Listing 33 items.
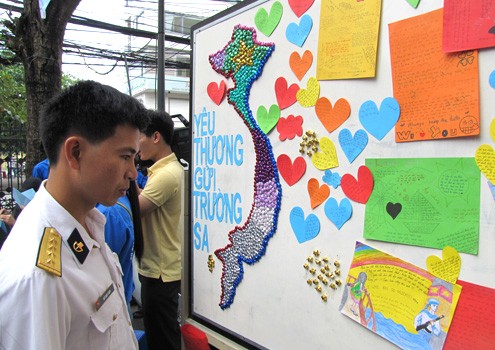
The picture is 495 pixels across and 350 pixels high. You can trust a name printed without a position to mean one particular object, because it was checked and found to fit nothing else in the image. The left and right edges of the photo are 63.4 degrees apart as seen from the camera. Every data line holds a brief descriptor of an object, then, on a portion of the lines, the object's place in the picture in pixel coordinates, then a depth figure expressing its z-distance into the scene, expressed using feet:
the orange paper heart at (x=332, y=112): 3.94
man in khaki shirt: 8.36
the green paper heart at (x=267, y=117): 4.68
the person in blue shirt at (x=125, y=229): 6.40
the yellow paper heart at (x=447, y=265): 3.16
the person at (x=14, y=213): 9.12
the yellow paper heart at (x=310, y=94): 4.20
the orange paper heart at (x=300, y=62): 4.28
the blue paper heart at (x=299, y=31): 4.28
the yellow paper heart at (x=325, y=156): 4.04
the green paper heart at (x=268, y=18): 4.59
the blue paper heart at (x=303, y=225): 4.23
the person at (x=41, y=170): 10.83
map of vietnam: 4.77
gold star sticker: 4.98
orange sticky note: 3.08
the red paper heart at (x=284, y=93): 4.46
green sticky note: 3.08
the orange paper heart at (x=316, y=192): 4.13
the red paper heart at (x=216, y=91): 5.48
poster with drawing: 3.28
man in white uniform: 2.87
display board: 3.17
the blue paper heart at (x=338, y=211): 3.91
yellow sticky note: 3.70
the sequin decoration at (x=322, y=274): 4.04
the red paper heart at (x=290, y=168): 4.38
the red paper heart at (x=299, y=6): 4.27
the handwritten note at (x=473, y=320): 3.00
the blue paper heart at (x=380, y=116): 3.56
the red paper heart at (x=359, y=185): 3.74
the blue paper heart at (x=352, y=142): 3.79
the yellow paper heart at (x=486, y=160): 2.95
